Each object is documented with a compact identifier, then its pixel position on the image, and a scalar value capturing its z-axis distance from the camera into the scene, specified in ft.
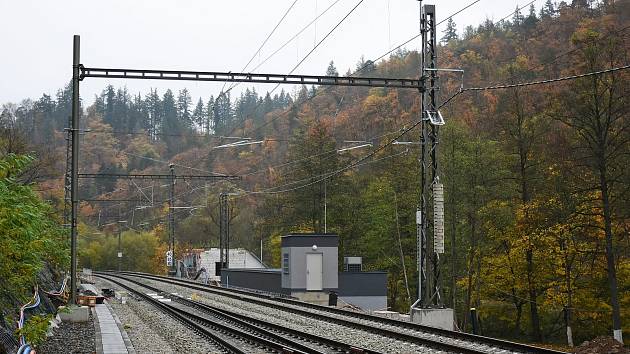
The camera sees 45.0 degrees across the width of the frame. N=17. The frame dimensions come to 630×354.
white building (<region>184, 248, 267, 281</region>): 247.76
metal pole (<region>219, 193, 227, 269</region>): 208.23
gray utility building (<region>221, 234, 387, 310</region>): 136.77
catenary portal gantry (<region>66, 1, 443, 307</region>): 80.79
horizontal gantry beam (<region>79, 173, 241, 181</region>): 168.39
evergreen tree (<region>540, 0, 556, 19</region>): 400.26
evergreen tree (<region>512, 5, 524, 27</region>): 410.33
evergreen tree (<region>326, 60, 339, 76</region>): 640.83
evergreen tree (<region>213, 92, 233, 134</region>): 550.11
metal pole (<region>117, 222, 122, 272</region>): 335.55
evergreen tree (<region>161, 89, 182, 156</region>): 554.46
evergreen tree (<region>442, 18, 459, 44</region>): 571.28
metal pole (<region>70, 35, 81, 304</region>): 84.18
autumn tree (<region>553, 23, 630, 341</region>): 103.65
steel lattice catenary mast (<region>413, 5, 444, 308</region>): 80.43
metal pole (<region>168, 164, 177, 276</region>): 198.06
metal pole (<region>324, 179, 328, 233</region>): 193.67
